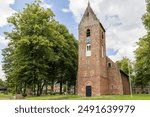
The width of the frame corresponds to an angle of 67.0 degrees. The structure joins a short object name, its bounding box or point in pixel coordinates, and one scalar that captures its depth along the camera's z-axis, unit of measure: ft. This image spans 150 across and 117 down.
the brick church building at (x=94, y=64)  63.55
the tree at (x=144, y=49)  52.90
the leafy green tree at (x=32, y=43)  58.02
